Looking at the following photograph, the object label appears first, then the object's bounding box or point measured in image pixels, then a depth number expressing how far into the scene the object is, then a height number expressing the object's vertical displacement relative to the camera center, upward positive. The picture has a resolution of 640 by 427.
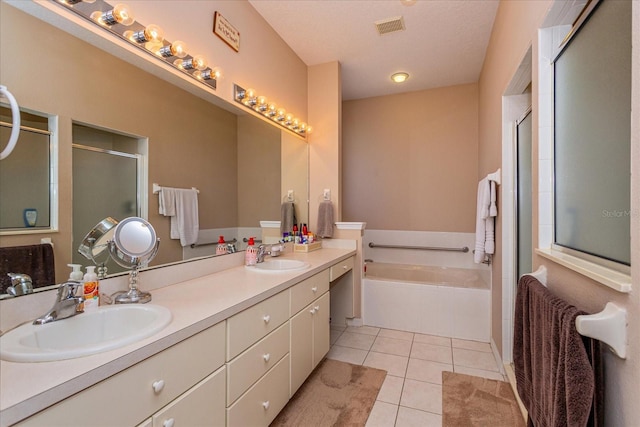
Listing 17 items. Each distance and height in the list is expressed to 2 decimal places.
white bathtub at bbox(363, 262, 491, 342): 2.72 -0.88
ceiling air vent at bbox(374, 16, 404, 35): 2.35 +1.49
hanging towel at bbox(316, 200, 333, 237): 2.97 -0.07
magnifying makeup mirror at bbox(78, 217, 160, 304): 1.22 -0.13
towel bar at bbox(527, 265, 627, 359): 0.72 -0.28
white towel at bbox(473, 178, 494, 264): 2.36 -0.07
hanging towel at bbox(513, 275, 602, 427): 0.78 -0.45
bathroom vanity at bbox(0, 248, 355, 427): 0.70 -0.47
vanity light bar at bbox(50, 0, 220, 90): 1.23 +0.83
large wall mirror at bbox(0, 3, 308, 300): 1.05 +0.41
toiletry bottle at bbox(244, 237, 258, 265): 2.06 -0.29
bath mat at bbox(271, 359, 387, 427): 1.70 -1.15
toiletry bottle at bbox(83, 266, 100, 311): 1.07 -0.27
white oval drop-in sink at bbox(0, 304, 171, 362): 0.77 -0.36
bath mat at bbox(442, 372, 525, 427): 1.68 -1.16
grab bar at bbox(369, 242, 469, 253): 3.47 -0.42
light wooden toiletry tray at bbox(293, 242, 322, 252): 2.74 -0.31
